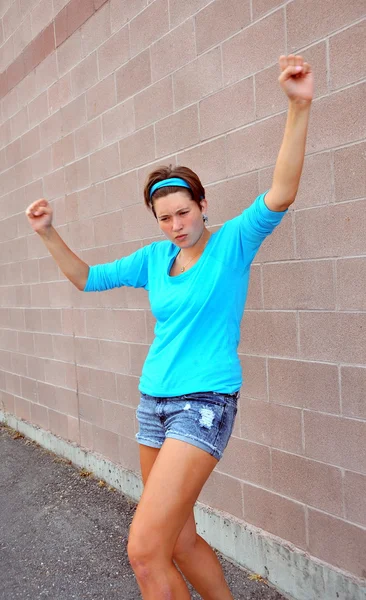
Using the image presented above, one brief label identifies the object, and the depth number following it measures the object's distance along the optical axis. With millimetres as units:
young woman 1858
